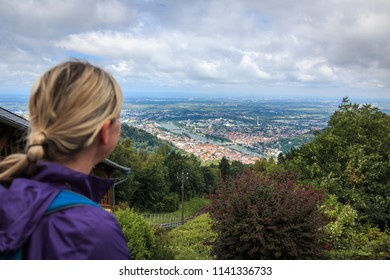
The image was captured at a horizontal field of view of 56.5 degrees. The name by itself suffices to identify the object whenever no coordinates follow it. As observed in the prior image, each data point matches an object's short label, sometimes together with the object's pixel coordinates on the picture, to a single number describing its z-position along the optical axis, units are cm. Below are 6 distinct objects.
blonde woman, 91
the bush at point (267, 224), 663
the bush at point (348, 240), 770
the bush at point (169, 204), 3593
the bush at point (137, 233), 714
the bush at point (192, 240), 934
